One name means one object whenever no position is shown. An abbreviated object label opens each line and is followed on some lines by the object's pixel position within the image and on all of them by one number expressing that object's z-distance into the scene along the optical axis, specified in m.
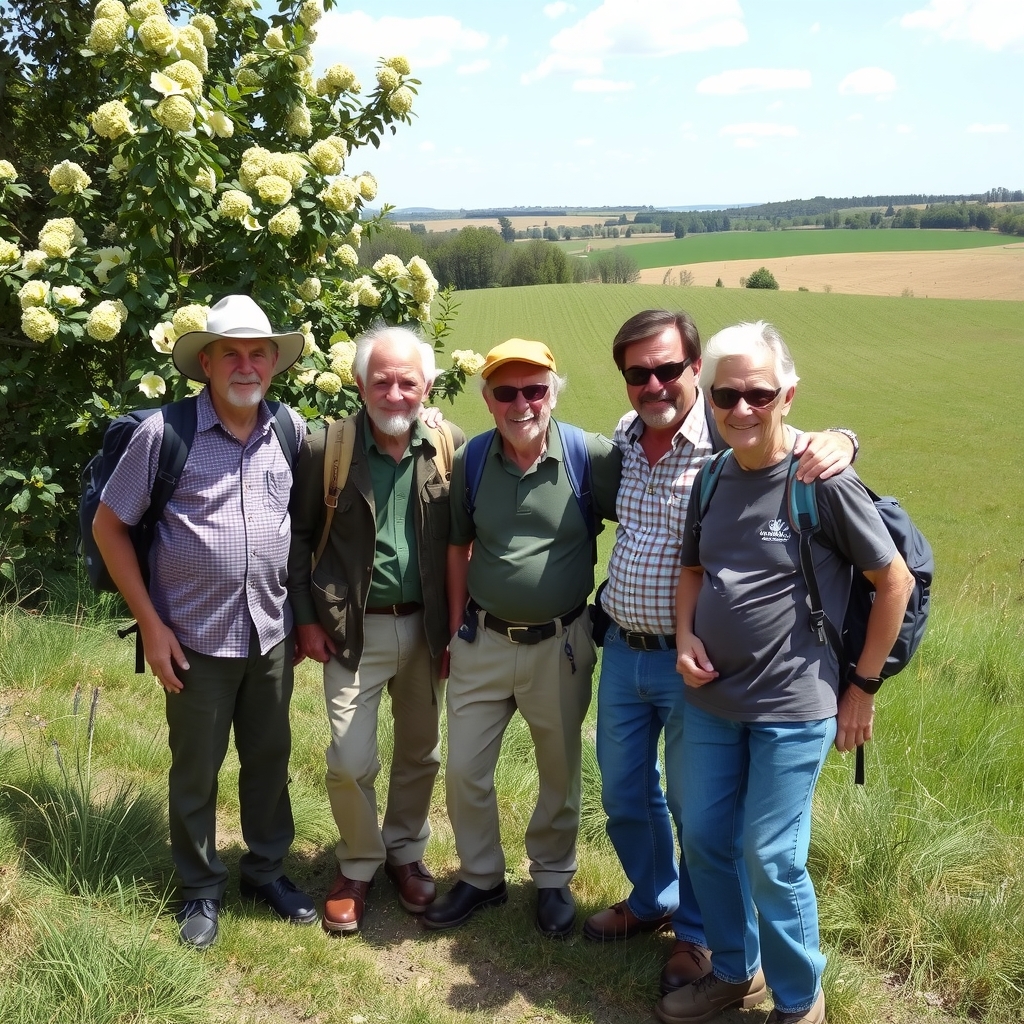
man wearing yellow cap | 3.38
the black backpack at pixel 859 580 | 2.69
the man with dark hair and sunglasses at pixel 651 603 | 3.18
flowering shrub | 5.24
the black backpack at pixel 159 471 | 3.15
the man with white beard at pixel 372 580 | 3.46
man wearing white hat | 3.17
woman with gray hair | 2.73
